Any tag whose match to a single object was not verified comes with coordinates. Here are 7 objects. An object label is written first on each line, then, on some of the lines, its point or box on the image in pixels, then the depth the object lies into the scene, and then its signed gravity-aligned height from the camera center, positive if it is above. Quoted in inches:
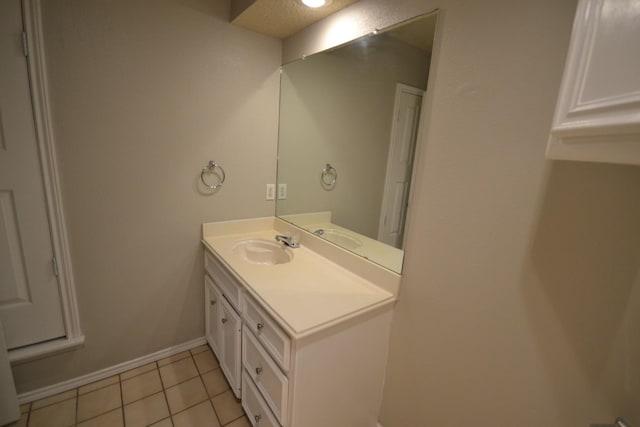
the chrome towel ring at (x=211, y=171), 67.2 -5.6
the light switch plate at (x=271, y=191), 78.4 -10.6
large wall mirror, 47.7 +4.7
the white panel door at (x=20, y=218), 45.7 -14.5
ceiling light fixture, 51.5 +28.3
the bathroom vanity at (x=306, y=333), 40.7 -28.6
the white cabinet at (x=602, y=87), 19.1 +6.4
